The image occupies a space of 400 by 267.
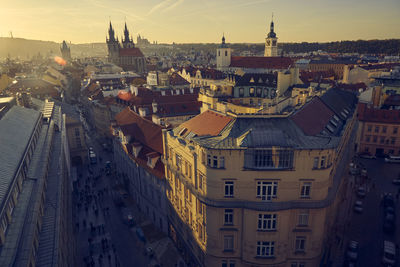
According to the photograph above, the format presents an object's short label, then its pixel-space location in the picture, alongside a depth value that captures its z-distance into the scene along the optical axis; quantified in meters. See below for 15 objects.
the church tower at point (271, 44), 186.25
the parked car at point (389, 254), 42.38
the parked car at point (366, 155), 80.69
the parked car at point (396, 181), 65.99
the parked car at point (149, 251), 46.34
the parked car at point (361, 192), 61.12
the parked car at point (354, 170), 70.78
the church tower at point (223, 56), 180.25
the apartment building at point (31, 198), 24.28
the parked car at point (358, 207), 55.62
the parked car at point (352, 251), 43.44
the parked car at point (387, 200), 57.40
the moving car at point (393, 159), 76.31
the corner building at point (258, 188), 32.53
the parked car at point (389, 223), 50.00
